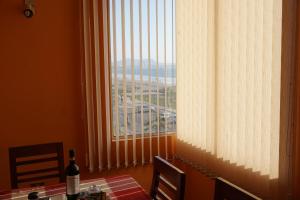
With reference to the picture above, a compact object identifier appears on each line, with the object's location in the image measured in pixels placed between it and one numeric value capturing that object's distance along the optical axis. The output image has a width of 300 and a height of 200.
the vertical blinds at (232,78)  1.76
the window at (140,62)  2.64
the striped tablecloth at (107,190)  1.69
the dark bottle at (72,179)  1.50
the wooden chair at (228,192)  1.26
